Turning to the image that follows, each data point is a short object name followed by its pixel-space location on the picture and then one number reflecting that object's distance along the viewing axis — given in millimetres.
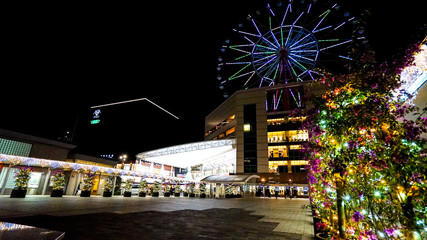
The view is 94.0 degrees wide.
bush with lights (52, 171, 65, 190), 17795
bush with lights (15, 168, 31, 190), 15648
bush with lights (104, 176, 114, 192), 22047
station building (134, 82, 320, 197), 37906
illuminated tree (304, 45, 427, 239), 2523
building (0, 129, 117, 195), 17578
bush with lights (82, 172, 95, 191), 20297
